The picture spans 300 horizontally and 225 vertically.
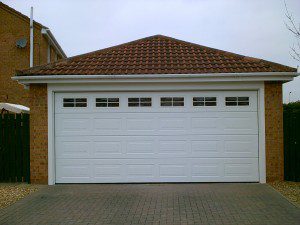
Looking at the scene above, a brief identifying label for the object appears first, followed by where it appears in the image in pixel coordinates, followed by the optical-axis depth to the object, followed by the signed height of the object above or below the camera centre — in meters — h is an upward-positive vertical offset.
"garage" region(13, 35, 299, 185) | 11.51 -0.19
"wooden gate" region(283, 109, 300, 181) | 11.73 -0.71
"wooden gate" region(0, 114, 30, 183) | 12.05 -0.75
